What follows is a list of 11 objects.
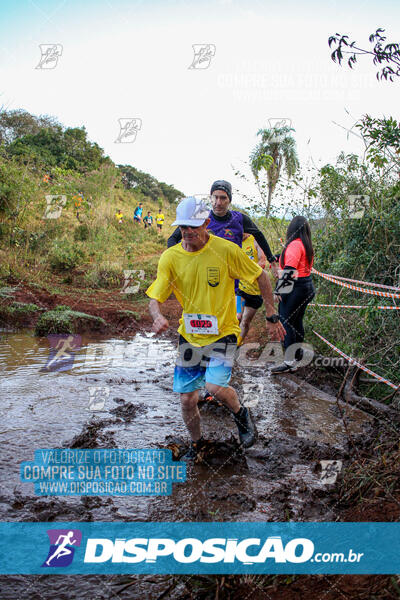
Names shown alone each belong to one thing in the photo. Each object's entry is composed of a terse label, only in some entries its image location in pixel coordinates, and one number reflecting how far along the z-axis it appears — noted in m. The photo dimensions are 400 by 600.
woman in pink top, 5.69
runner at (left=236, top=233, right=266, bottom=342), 5.76
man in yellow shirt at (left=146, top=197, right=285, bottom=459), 3.37
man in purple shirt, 4.69
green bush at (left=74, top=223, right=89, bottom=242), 18.72
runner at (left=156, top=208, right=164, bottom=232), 28.57
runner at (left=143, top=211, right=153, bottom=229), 28.49
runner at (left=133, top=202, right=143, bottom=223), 27.70
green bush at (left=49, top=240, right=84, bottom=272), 14.43
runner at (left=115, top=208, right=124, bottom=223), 25.58
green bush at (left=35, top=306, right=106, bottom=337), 8.39
